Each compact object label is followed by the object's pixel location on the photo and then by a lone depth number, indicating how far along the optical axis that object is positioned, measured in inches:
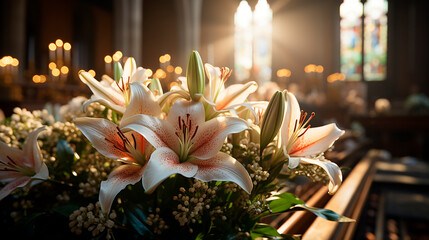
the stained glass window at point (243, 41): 557.3
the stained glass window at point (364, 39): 517.0
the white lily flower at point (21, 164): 22.8
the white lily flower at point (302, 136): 22.9
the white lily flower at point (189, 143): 18.8
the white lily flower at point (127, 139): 20.5
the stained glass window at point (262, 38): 551.2
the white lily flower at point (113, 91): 23.3
